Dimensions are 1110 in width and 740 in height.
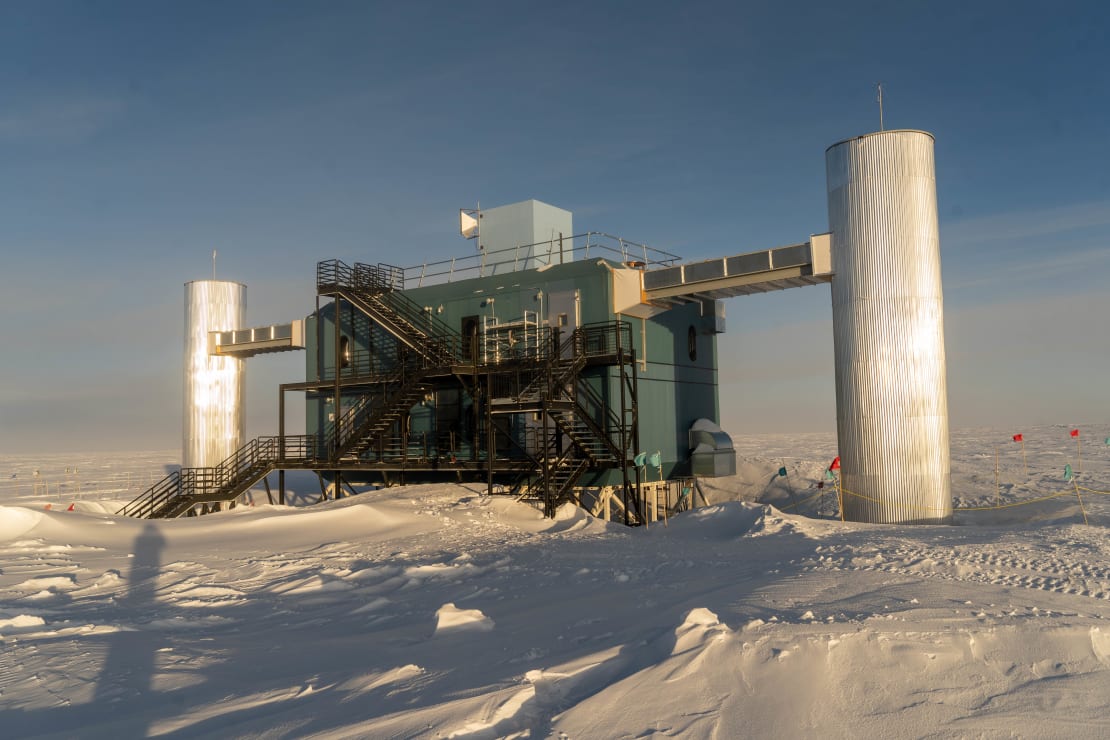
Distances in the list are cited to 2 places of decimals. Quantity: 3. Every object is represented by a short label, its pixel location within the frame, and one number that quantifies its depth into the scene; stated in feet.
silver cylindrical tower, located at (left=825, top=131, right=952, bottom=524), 70.54
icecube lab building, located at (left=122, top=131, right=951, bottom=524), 71.46
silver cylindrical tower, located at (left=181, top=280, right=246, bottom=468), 124.77
